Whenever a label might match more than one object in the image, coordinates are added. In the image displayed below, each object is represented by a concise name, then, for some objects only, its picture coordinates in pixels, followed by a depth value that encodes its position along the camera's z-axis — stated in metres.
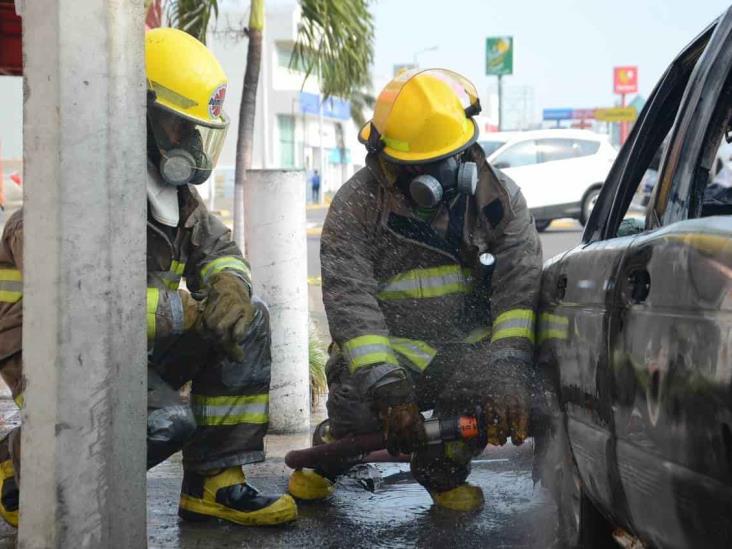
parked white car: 18.72
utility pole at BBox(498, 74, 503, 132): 56.09
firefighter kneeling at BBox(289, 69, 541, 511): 3.82
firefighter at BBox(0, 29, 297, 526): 3.62
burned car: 1.88
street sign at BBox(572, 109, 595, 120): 99.97
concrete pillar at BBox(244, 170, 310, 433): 5.02
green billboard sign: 61.00
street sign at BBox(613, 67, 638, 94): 70.12
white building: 53.28
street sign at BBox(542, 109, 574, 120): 102.81
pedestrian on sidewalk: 46.94
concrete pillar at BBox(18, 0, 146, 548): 2.58
